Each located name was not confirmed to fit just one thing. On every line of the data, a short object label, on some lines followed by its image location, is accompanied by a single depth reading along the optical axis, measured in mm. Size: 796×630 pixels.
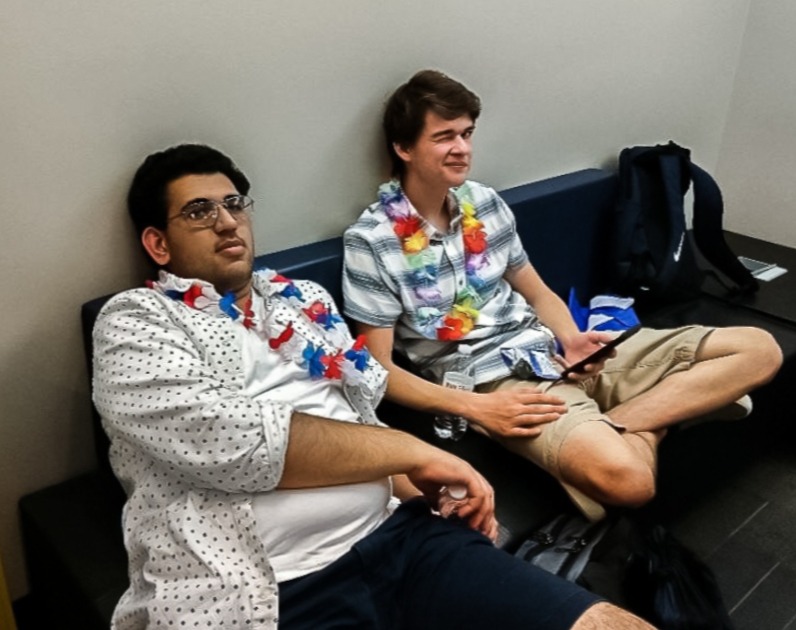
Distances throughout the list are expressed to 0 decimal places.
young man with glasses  1248
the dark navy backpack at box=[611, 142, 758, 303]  2580
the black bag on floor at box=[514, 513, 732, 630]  1588
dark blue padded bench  1534
